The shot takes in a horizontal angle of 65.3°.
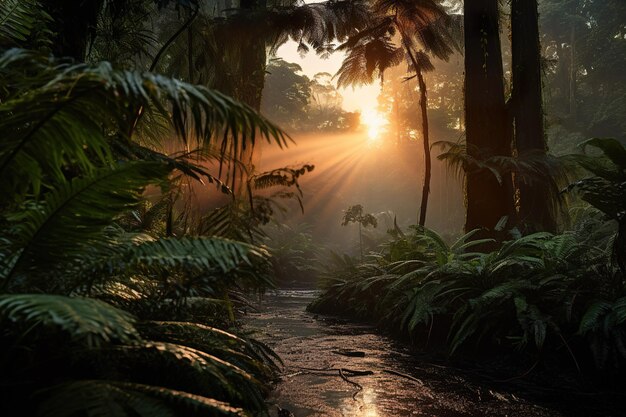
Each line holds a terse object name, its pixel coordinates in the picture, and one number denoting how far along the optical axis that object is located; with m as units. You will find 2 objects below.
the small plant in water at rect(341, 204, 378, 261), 13.76
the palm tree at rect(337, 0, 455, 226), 9.37
